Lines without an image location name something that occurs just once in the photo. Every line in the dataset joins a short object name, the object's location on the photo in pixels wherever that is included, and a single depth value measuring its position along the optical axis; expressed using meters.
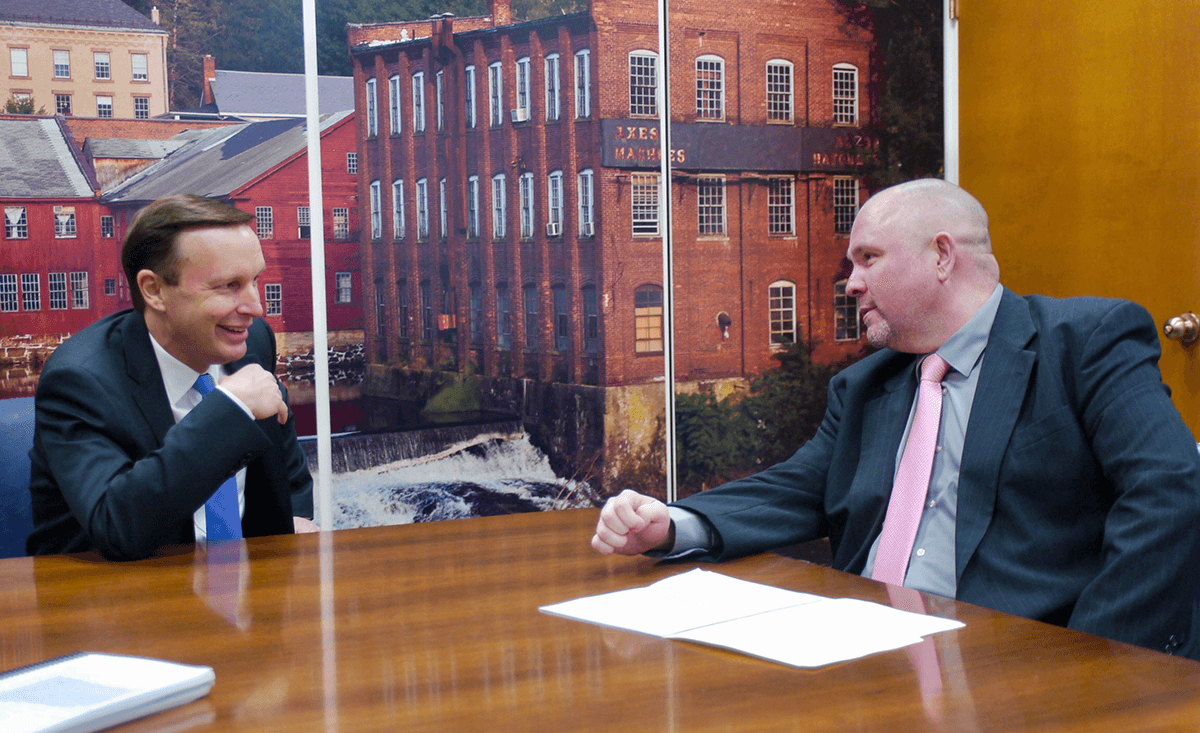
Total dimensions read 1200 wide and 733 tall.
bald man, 1.38
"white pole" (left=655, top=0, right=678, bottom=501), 4.35
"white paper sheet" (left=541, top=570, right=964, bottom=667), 1.03
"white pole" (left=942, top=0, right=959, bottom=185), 4.53
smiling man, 1.62
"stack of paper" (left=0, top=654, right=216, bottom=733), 0.84
